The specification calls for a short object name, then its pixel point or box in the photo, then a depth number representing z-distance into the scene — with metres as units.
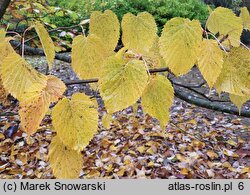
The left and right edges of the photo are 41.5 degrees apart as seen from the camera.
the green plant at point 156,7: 5.29
